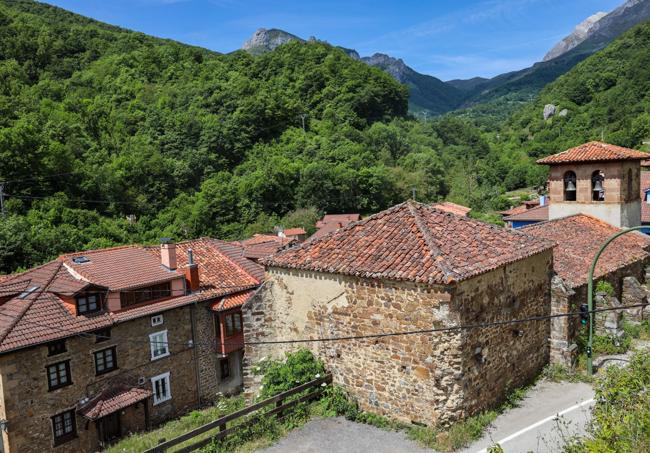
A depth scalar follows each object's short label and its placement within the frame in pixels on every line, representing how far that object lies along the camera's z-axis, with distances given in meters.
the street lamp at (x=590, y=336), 12.66
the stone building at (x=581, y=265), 13.37
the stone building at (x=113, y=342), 17.62
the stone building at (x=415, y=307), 9.99
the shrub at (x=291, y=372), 11.66
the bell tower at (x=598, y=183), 20.30
